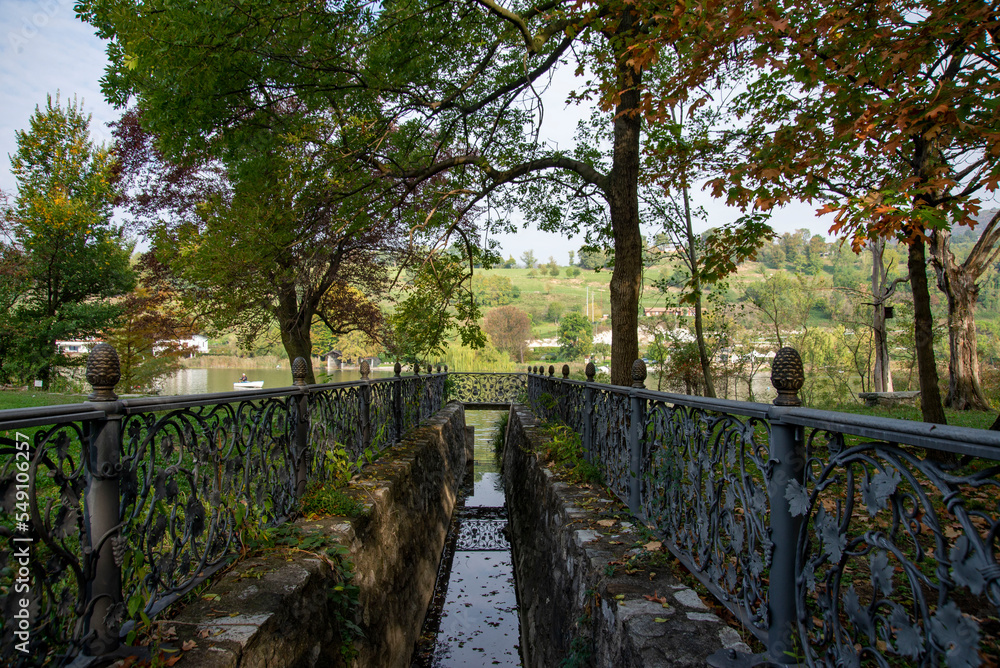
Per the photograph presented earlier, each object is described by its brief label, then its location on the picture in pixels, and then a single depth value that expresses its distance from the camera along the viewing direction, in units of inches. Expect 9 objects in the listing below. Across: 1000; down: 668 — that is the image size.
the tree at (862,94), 159.6
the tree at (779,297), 766.7
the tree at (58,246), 608.7
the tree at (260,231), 285.6
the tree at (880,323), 679.1
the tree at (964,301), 417.1
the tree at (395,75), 201.9
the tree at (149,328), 566.9
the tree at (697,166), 243.4
